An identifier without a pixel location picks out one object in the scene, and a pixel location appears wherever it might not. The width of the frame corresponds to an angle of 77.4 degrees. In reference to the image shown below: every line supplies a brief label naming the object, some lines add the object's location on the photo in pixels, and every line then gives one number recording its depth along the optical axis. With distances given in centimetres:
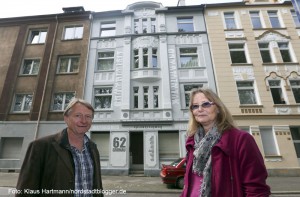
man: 209
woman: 163
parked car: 855
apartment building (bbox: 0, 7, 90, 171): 1484
